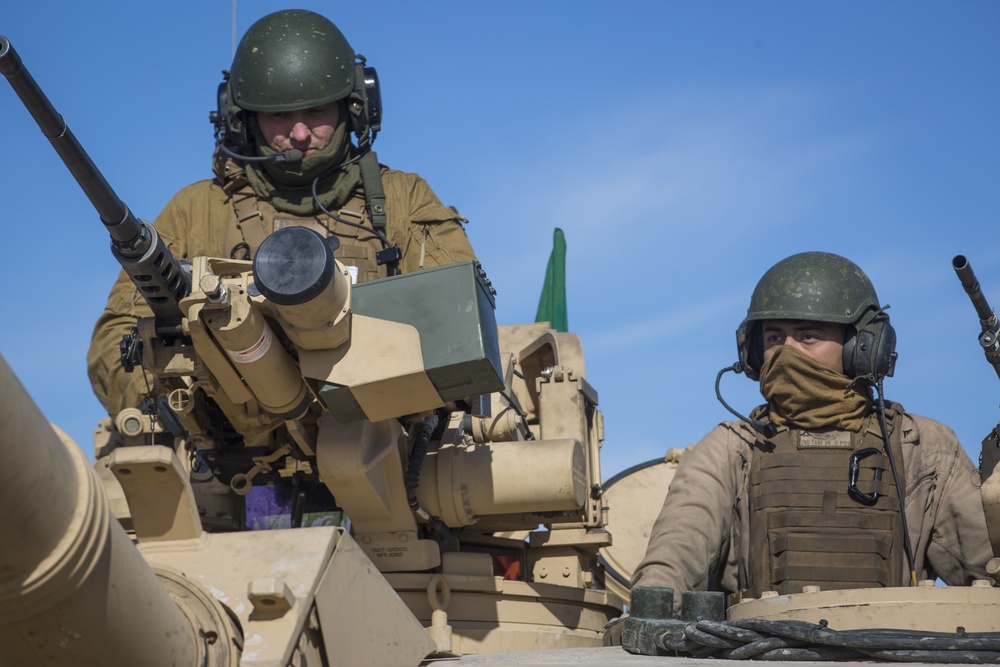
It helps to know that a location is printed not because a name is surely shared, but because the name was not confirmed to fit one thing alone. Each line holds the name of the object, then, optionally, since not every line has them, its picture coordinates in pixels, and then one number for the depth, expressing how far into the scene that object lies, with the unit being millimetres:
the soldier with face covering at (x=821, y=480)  16656
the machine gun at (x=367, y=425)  13227
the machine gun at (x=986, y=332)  16969
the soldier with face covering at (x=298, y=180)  17594
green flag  27062
